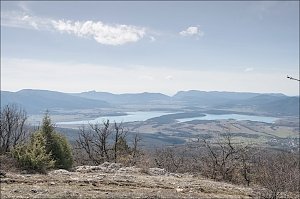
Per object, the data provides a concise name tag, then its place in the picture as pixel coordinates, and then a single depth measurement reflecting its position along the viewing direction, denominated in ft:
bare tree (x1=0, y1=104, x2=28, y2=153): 133.69
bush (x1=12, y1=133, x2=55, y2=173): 63.93
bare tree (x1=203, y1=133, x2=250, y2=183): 106.22
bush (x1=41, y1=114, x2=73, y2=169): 77.92
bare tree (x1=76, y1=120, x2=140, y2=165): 160.35
